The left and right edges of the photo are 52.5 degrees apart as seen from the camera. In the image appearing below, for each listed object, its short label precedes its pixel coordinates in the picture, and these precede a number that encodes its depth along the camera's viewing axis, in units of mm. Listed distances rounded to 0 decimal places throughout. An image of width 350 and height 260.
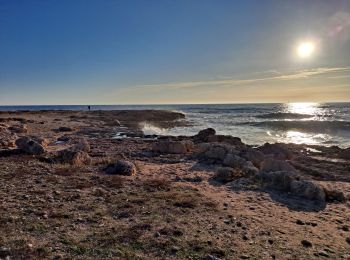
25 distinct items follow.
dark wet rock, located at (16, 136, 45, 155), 15969
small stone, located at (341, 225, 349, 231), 8124
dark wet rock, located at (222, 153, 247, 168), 15091
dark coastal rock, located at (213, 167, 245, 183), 12789
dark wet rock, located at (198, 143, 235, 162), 16953
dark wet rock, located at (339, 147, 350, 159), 20194
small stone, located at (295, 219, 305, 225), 8352
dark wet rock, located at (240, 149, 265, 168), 16614
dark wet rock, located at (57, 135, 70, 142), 24088
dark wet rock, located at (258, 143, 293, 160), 19500
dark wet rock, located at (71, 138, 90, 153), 18423
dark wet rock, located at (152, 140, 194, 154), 19891
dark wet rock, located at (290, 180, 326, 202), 10608
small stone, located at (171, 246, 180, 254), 6425
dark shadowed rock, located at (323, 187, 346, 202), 10734
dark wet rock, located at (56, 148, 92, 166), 14156
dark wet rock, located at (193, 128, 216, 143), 26622
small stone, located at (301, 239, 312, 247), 6977
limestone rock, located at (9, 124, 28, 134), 28050
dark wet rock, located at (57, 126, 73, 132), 32956
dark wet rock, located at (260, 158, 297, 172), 14295
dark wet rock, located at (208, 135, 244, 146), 24023
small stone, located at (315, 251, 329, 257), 6602
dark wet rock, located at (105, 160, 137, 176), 12789
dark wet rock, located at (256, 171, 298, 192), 11531
